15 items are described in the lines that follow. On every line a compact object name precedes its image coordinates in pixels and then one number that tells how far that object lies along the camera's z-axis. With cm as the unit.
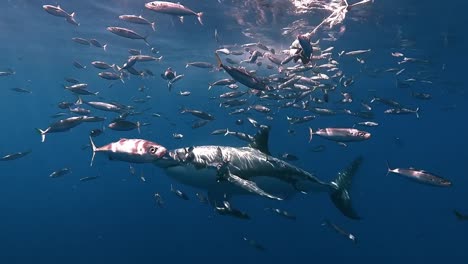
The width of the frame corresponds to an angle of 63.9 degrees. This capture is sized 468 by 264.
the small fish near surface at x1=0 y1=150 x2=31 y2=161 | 1024
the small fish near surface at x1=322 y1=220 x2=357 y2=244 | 834
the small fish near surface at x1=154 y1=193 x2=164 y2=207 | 1100
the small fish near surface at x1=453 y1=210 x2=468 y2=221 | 538
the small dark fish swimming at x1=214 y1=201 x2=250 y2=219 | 521
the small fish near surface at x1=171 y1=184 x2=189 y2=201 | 927
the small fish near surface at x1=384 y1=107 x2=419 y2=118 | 1133
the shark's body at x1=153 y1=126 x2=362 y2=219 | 586
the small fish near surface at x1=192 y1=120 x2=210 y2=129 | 1141
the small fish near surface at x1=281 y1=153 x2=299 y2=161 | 1010
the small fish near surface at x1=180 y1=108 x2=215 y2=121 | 997
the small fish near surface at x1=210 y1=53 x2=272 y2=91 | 572
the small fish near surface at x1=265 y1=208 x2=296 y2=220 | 898
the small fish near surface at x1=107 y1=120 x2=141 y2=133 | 739
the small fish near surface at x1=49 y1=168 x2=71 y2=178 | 1120
